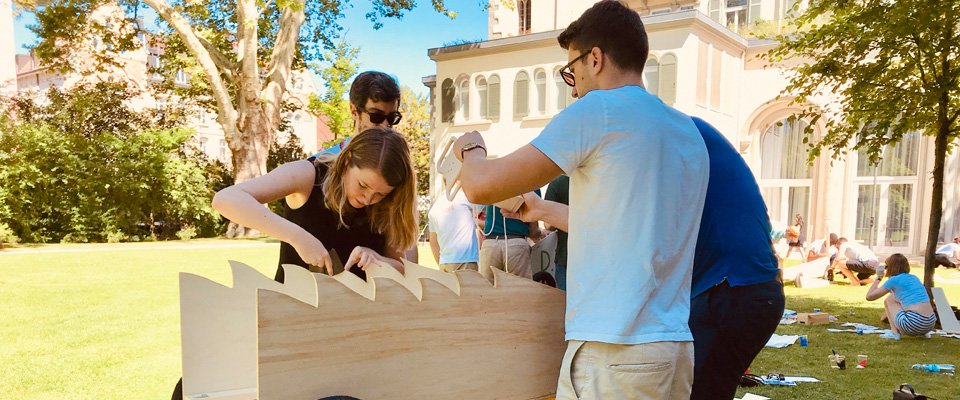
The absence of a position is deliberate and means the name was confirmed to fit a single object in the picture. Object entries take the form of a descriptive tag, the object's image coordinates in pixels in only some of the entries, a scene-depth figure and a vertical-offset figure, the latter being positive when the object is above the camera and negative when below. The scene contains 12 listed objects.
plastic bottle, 4.52 -1.53
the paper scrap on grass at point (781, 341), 5.34 -1.60
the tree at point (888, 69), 5.49 +0.95
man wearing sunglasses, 2.53 +0.27
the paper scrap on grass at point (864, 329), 6.00 -1.67
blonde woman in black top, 1.84 -0.13
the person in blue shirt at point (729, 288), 1.72 -0.36
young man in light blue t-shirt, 1.32 -0.13
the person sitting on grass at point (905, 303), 5.59 -1.33
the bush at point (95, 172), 15.93 -0.29
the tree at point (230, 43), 14.59 +3.20
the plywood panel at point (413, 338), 1.34 -0.44
